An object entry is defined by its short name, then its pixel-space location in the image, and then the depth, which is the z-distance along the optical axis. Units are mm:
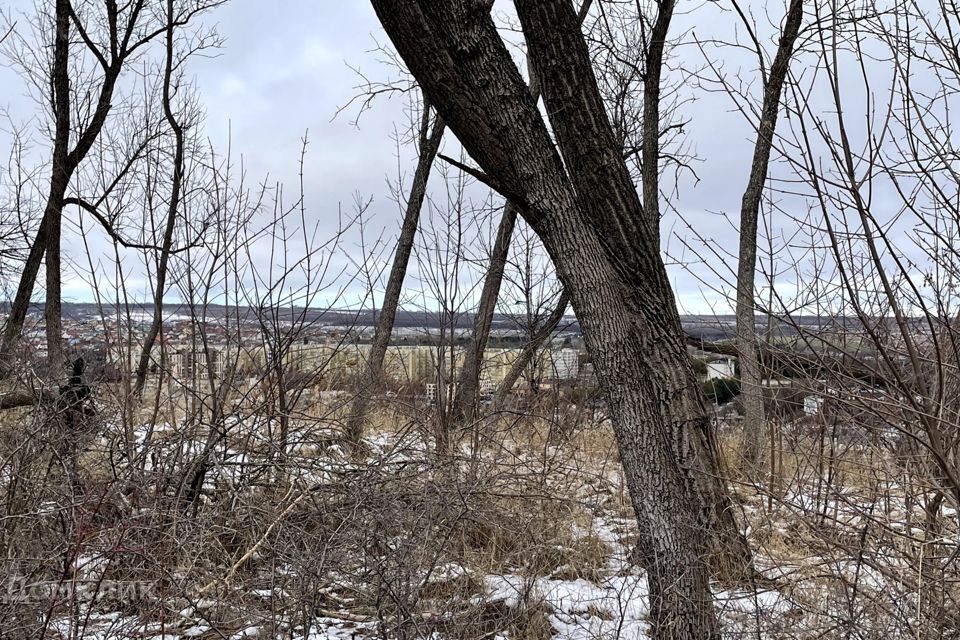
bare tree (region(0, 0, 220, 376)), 9961
